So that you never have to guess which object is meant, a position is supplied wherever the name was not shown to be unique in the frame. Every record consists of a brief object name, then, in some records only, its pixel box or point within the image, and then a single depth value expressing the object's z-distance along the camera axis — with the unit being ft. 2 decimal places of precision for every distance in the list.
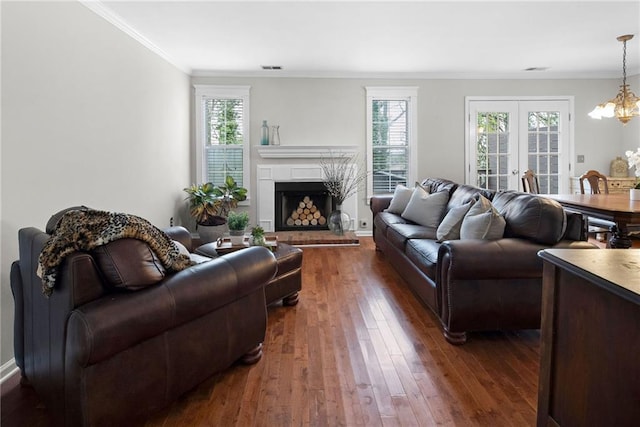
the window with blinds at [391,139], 21.11
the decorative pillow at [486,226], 8.95
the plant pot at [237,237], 11.09
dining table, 10.62
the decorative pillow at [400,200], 16.17
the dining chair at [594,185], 15.87
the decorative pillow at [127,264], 5.35
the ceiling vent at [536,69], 20.09
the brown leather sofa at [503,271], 8.21
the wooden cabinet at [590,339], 3.68
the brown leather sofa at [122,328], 5.05
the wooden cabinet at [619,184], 19.93
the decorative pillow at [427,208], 13.73
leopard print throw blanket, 5.16
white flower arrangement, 12.38
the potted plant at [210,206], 18.51
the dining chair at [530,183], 16.96
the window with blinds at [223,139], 20.72
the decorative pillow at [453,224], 10.77
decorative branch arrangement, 20.33
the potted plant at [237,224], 11.94
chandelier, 14.32
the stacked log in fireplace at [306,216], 21.31
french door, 21.34
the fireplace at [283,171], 20.56
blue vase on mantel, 20.36
